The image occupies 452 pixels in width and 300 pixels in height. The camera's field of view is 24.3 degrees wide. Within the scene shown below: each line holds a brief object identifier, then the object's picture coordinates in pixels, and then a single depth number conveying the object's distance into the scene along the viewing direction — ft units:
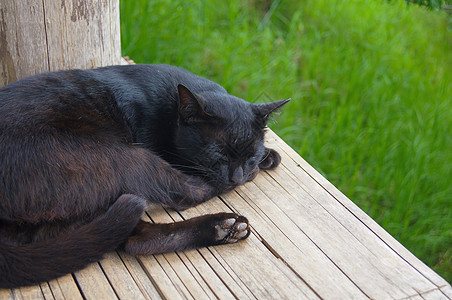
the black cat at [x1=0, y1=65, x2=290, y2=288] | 3.16
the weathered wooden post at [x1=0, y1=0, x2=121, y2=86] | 3.66
